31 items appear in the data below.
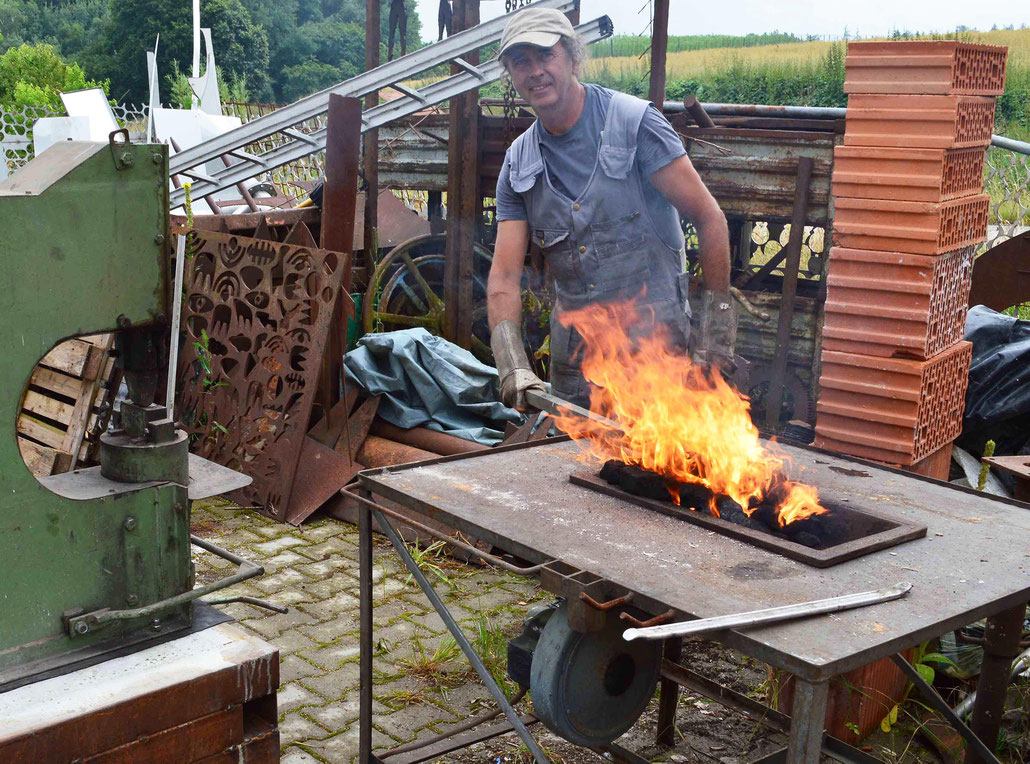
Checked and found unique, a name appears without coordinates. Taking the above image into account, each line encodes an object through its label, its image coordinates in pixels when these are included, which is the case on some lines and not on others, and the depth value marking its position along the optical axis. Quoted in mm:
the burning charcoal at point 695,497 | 2711
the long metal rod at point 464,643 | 2605
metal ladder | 6805
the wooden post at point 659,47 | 6559
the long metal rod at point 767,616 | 1898
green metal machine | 1997
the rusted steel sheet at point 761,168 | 6098
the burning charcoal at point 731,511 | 2649
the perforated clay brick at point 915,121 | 3398
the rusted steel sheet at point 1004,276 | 5102
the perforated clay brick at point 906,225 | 3439
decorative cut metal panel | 5559
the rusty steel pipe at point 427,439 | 5512
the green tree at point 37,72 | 19344
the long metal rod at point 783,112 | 6277
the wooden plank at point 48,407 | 5562
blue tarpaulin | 5762
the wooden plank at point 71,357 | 5531
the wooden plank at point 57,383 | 5574
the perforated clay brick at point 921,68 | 3375
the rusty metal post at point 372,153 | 7434
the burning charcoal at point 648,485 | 2781
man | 3744
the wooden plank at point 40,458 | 5477
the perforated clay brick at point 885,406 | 3523
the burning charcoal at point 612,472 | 2867
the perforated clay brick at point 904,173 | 3420
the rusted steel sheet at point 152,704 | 1927
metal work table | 1944
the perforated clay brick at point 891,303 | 3490
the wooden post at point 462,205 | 7035
